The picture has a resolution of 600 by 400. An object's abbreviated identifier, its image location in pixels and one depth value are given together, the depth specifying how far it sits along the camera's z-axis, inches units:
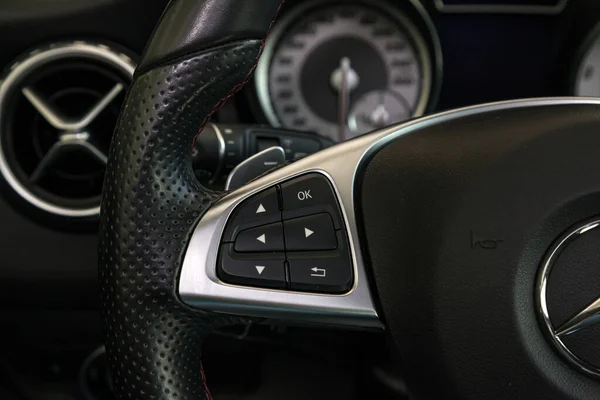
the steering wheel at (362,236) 20.3
